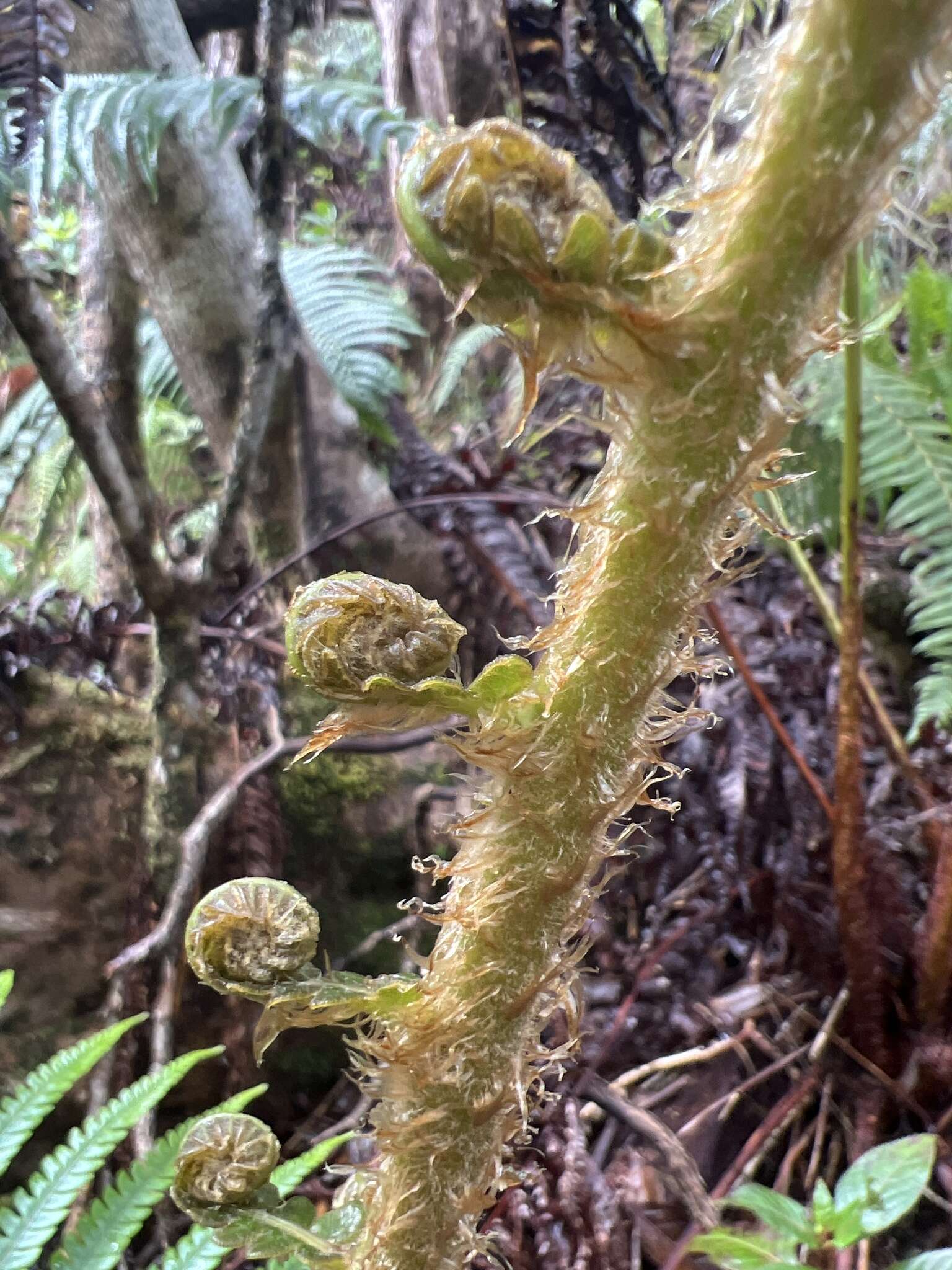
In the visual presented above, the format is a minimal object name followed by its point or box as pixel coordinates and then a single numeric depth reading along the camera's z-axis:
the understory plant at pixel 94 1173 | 0.23
